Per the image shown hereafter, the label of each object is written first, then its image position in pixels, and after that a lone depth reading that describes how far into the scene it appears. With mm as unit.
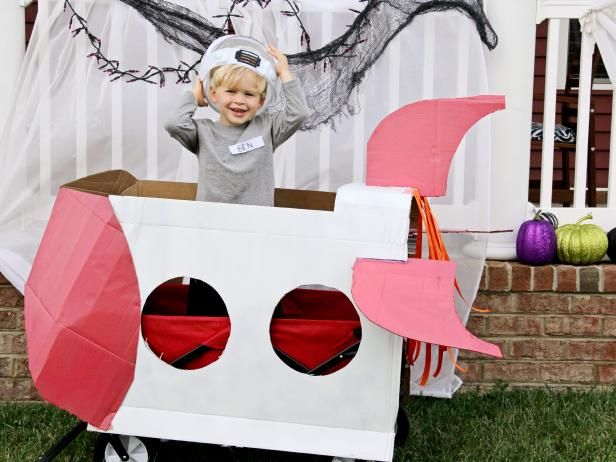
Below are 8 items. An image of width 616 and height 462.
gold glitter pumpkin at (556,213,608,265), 3209
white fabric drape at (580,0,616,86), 3164
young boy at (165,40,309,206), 2578
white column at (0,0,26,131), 3146
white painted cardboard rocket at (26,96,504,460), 2191
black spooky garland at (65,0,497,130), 3027
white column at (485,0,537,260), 3156
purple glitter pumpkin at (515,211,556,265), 3158
